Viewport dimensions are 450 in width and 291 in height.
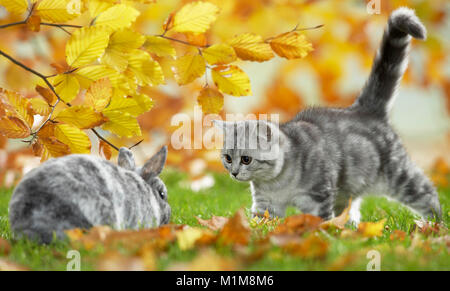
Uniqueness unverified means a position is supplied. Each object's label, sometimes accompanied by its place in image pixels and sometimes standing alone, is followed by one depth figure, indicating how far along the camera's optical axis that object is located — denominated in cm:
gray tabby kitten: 276
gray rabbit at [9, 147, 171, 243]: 178
